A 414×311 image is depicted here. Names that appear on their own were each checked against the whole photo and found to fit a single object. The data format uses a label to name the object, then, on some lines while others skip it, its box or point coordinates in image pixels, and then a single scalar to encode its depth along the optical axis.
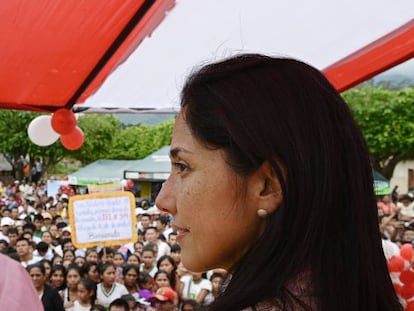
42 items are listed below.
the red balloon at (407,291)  2.30
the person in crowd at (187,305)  4.41
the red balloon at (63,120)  4.67
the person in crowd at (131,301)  4.63
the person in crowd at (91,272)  5.66
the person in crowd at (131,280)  5.59
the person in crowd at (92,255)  6.27
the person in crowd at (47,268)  5.40
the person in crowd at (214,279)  4.93
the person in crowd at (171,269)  5.61
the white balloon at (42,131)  5.37
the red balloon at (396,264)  2.54
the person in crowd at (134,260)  6.34
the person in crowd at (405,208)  9.28
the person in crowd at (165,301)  4.56
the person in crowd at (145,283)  5.55
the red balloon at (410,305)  2.26
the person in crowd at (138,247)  7.04
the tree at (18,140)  30.84
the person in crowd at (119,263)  6.09
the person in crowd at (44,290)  4.62
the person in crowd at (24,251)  6.44
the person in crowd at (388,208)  8.88
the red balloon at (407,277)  2.38
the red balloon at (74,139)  5.03
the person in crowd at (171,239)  7.48
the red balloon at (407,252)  2.86
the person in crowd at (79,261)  6.09
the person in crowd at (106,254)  6.25
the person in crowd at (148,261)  6.45
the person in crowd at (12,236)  7.69
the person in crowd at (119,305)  4.31
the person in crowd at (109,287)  5.29
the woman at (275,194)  0.73
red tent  2.92
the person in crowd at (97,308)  4.47
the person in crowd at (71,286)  5.32
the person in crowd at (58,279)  5.62
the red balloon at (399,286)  2.31
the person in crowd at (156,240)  7.21
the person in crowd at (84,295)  5.01
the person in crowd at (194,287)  5.35
